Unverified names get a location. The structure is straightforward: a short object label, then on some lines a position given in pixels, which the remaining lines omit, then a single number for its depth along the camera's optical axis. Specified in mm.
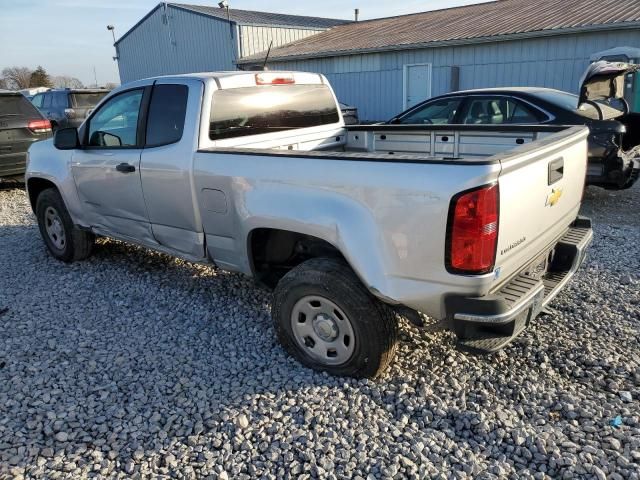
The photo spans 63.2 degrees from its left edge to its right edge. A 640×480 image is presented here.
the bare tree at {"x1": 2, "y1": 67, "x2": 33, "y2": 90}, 55731
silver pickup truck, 2590
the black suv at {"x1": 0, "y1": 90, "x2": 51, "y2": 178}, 9016
